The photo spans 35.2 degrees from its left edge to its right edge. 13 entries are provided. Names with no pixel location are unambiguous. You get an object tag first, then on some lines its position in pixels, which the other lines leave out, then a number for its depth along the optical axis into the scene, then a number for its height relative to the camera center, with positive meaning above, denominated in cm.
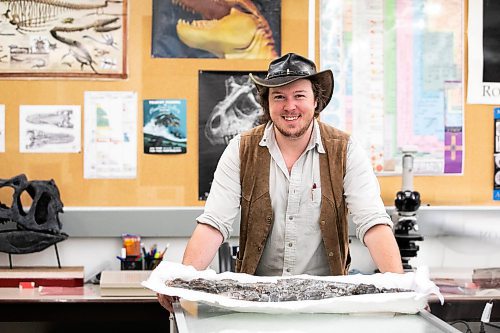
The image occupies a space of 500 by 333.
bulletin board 380 +26
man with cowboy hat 279 -10
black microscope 362 -27
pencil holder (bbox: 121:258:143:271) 366 -50
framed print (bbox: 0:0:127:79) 381 +57
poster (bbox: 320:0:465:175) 395 +41
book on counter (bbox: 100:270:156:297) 333 -55
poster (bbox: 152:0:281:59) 384 +63
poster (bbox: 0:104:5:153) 380 +10
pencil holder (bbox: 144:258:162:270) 368 -49
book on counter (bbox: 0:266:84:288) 354 -55
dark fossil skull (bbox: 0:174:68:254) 358 -29
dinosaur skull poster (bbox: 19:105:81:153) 380 +13
